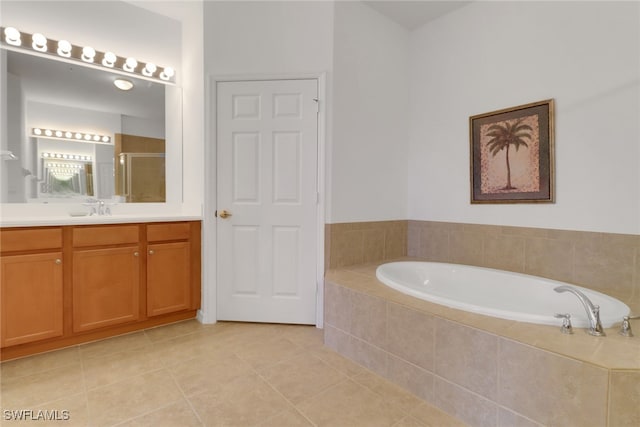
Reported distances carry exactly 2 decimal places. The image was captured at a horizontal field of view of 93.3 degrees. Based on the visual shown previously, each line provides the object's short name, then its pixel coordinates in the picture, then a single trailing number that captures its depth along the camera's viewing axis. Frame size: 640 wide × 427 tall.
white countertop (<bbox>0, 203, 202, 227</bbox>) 1.90
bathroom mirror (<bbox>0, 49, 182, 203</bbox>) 2.21
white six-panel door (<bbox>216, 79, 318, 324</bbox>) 2.42
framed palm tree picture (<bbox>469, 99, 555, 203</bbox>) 2.04
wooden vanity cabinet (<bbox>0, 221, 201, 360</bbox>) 1.82
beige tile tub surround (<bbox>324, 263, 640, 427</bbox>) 1.00
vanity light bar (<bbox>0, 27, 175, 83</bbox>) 2.19
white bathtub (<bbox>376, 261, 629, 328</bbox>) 1.37
